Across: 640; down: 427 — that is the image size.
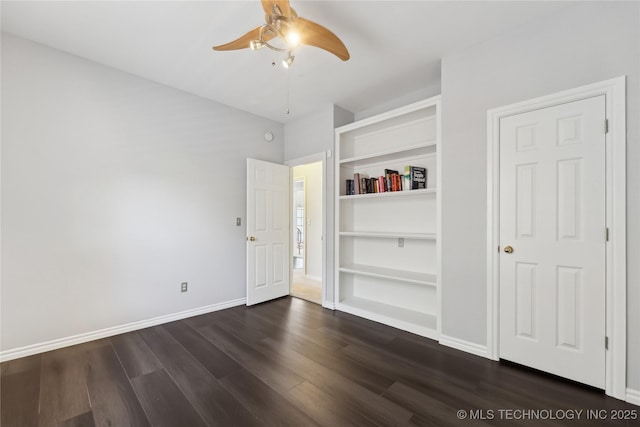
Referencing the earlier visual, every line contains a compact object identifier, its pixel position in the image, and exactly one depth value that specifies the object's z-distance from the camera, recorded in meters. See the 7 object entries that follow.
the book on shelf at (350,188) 3.55
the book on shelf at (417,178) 2.97
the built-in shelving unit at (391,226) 2.95
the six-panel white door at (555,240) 1.84
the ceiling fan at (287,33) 1.58
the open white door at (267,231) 3.65
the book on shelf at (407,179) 2.98
